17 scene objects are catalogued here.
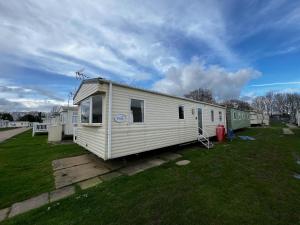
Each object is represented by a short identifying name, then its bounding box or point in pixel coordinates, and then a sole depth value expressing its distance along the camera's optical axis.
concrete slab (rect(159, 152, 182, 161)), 6.88
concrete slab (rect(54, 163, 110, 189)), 4.49
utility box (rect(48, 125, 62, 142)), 11.67
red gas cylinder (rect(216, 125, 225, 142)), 11.59
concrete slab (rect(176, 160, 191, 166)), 5.99
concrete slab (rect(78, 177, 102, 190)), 4.20
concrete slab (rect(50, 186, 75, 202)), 3.57
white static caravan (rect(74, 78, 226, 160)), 5.34
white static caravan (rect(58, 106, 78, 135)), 13.45
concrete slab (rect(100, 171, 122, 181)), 4.71
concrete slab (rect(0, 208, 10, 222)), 2.88
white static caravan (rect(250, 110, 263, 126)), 27.88
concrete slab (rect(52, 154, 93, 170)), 5.77
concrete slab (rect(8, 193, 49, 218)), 3.08
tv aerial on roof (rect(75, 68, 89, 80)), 9.00
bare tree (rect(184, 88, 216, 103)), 40.44
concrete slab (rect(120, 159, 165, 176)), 5.29
